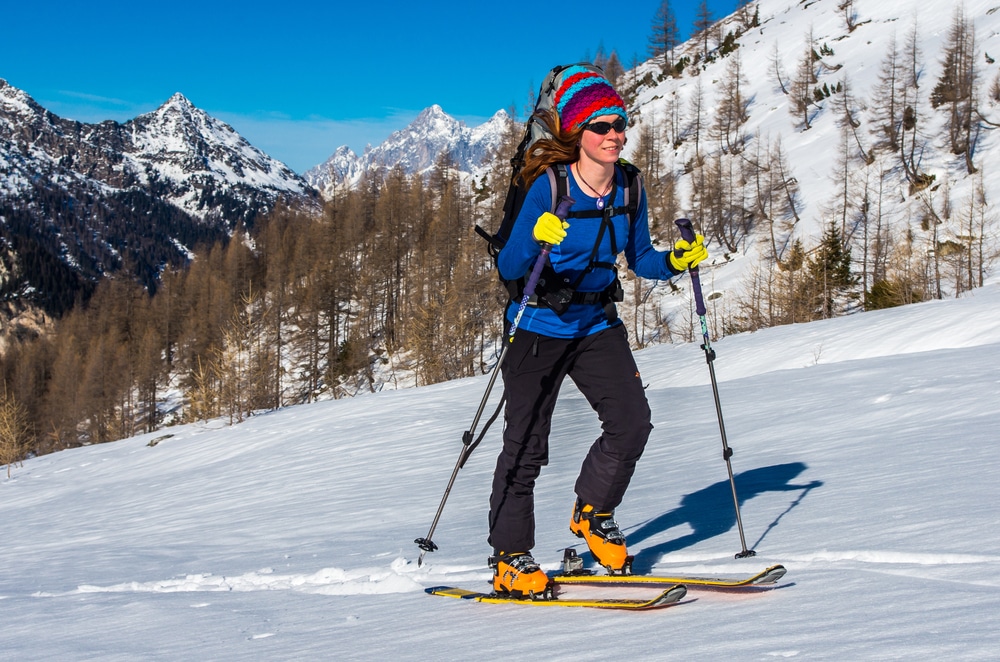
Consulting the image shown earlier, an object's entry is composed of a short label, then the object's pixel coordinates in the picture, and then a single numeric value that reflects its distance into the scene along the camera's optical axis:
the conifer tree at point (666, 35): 84.31
